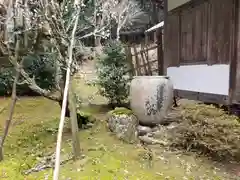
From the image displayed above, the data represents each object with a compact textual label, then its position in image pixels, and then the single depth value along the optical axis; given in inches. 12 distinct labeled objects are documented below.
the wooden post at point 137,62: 366.9
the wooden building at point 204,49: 195.5
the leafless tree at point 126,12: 689.1
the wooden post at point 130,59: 318.0
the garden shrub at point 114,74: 283.1
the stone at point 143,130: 216.5
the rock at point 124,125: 203.6
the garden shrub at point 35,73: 339.9
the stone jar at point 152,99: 215.8
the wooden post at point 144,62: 370.3
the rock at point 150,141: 198.3
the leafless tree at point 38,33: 138.3
